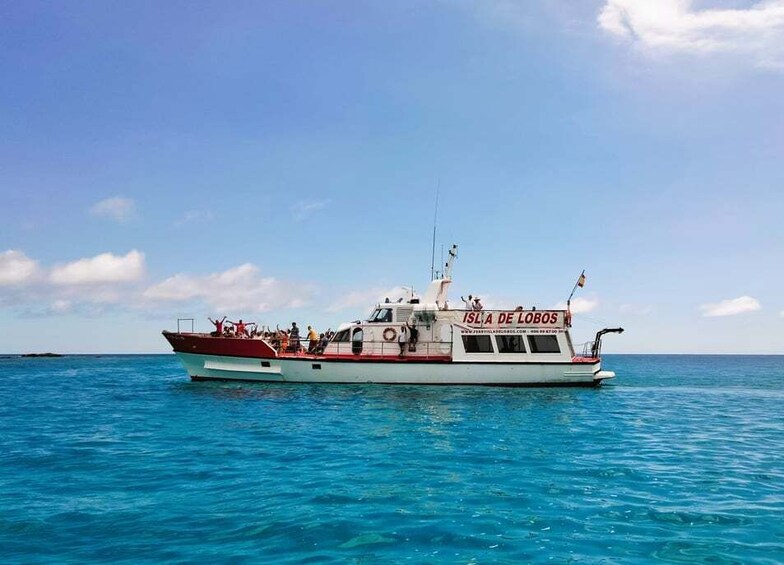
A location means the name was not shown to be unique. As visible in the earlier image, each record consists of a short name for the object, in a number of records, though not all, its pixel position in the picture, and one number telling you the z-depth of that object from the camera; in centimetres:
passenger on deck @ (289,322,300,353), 3088
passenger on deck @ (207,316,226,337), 2943
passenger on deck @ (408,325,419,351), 2927
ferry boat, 2842
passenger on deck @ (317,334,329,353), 3051
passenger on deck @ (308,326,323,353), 3090
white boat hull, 2834
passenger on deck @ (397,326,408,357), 2895
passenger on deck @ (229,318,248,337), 2990
